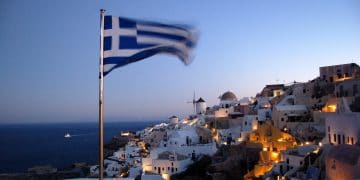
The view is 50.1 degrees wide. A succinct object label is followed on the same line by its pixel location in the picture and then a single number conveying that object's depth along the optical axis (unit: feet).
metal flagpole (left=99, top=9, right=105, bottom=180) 25.61
